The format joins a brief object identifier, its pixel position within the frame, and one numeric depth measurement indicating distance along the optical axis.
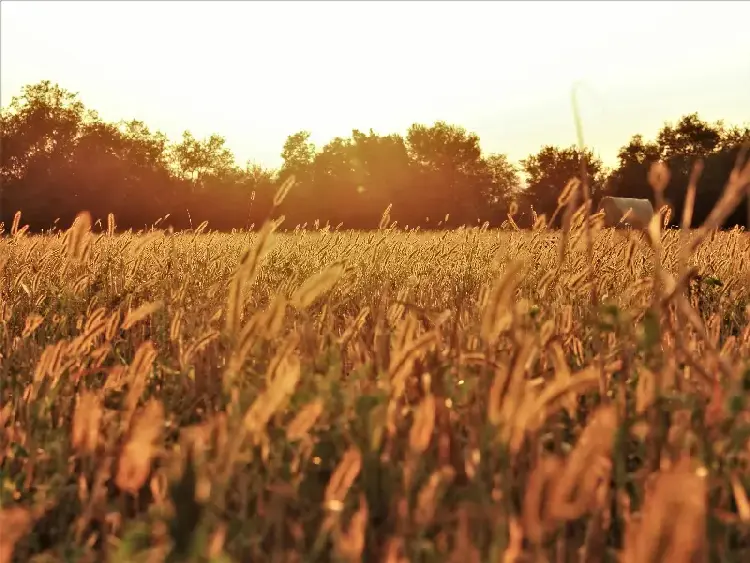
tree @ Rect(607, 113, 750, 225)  31.67
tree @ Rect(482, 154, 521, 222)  49.04
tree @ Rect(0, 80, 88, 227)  32.28
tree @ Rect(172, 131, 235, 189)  51.16
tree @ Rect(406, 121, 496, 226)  44.91
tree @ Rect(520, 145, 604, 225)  37.59
